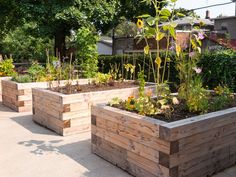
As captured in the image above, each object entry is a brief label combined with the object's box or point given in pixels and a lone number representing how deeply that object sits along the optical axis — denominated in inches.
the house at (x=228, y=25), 930.5
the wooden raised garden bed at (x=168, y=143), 110.2
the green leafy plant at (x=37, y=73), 276.8
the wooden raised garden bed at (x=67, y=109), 184.2
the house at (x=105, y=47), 1332.4
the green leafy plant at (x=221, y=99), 143.0
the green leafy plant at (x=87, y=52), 305.5
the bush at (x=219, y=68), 227.1
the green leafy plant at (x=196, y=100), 137.9
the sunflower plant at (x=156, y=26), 131.5
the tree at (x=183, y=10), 717.5
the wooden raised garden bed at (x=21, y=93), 252.2
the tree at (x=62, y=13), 437.1
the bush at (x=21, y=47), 899.4
